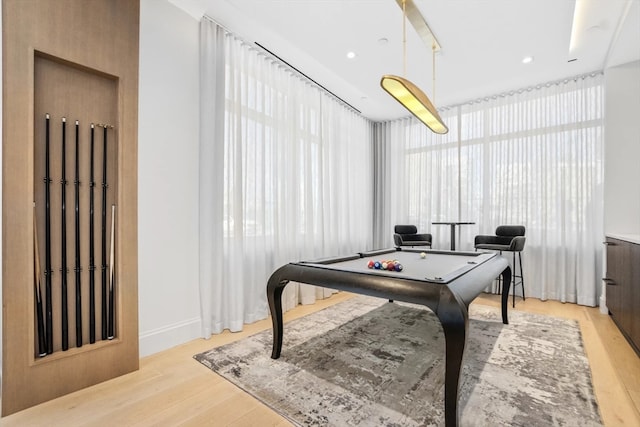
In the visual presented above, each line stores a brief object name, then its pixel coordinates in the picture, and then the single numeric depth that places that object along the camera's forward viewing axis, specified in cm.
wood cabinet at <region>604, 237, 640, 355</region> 239
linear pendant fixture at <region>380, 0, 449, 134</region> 228
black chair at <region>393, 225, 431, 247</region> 452
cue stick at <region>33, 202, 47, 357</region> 183
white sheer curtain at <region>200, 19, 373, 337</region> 290
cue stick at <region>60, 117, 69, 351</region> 196
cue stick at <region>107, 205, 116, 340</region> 215
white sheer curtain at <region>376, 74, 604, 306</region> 391
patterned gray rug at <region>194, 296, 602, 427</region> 165
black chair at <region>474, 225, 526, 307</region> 383
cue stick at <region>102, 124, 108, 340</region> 215
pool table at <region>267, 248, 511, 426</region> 146
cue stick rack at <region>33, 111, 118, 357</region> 188
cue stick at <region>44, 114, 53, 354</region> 189
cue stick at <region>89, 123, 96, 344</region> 207
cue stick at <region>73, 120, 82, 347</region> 202
